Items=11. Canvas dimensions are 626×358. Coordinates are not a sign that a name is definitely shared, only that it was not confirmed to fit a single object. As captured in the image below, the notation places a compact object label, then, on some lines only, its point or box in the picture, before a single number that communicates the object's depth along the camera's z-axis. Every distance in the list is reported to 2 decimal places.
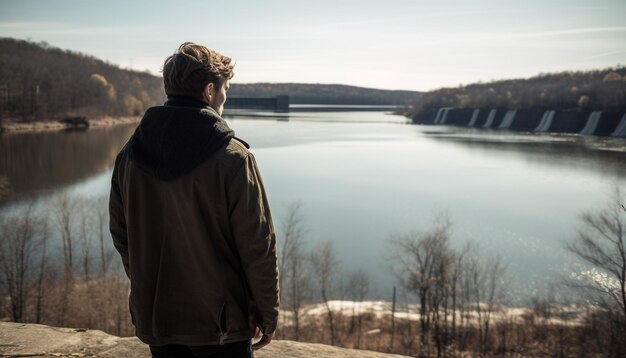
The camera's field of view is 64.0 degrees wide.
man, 1.36
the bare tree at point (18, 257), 13.70
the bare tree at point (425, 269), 13.99
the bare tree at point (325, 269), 15.35
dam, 53.31
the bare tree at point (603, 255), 13.76
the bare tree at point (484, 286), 14.12
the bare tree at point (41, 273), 13.61
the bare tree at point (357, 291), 14.02
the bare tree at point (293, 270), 14.76
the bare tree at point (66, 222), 15.85
